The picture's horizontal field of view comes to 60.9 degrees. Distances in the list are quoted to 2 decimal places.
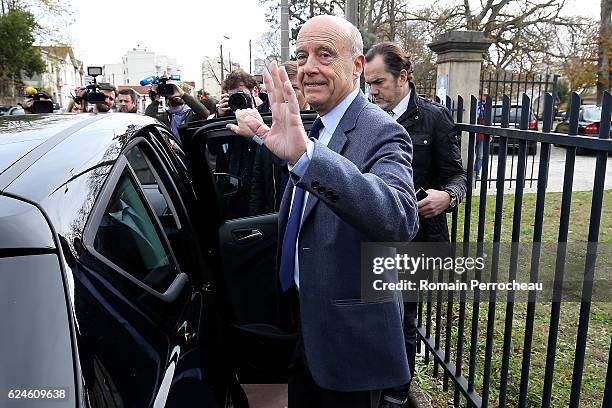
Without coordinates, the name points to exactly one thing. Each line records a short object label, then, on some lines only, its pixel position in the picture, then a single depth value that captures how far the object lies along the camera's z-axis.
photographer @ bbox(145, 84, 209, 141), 5.22
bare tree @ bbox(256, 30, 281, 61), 25.55
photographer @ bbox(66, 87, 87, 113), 5.85
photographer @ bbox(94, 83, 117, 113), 5.09
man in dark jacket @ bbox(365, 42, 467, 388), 2.79
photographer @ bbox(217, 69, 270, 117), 4.51
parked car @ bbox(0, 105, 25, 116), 15.26
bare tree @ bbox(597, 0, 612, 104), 24.11
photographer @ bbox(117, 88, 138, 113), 5.87
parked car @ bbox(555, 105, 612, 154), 16.59
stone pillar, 8.49
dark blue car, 1.09
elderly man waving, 1.58
